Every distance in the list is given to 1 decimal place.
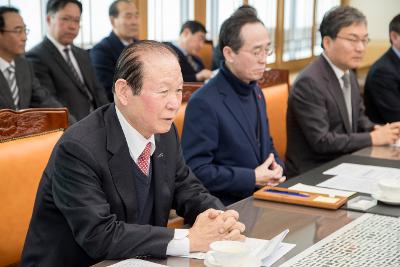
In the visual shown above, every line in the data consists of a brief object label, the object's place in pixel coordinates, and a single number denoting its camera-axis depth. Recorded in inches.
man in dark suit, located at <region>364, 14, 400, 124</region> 165.6
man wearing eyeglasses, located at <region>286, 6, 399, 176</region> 127.0
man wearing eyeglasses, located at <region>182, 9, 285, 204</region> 106.7
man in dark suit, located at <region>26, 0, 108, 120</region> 175.2
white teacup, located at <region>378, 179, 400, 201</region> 84.1
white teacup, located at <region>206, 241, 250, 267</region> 59.3
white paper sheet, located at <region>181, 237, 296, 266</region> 64.4
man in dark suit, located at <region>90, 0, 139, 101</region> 206.1
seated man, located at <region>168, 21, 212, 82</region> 238.8
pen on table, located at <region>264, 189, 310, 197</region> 86.2
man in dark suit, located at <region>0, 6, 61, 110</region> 155.8
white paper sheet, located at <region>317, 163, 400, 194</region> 93.7
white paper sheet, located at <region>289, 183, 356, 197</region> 89.3
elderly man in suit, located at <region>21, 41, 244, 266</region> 66.9
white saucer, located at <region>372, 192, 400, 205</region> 84.0
